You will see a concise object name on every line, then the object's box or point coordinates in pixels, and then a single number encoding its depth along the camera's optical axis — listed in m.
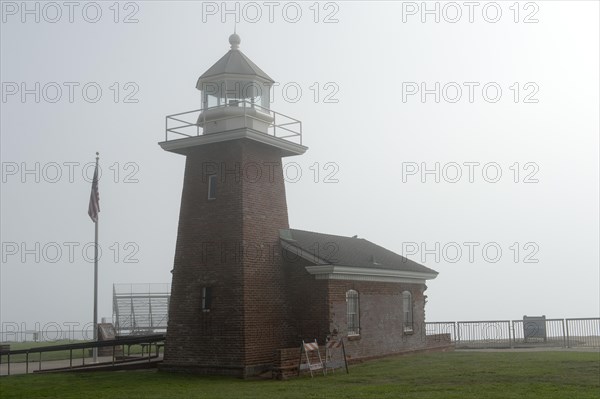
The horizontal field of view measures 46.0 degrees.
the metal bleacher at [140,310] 39.31
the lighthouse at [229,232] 21.16
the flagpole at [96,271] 27.22
